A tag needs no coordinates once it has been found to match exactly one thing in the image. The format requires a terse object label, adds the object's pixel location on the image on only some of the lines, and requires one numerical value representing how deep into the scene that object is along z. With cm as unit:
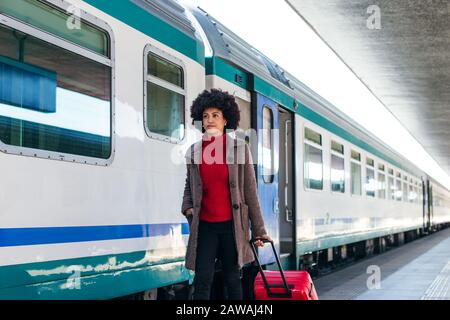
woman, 448
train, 384
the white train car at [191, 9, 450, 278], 754
